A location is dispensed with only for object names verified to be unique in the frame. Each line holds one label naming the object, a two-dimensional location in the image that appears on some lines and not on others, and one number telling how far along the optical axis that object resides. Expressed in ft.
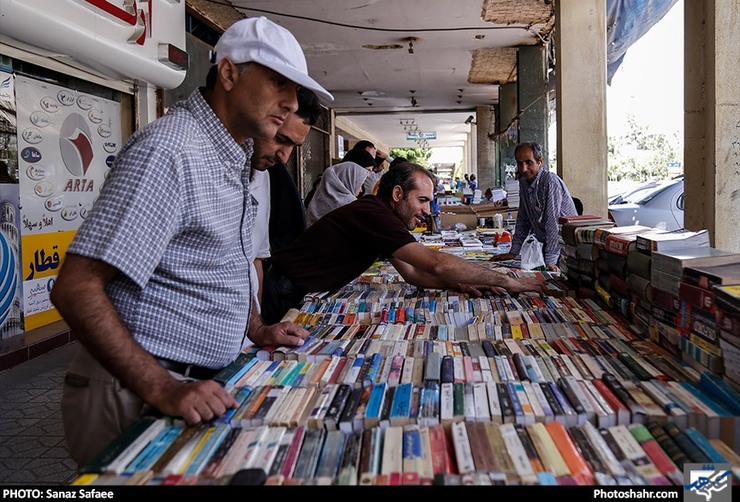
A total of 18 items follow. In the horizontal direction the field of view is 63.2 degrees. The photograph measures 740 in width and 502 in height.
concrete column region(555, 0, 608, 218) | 19.69
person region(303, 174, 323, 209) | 20.59
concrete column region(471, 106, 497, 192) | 54.03
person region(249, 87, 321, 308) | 7.16
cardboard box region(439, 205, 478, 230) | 26.45
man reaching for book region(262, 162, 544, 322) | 9.47
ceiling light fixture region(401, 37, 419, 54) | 30.17
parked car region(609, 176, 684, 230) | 31.89
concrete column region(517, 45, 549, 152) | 30.99
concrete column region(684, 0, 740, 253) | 10.22
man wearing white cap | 4.16
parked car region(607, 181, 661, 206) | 35.08
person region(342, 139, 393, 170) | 20.49
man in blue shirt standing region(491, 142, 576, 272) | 15.10
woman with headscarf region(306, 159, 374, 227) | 18.71
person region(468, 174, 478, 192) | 43.29
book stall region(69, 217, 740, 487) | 3.71
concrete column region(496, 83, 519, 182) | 40.55
